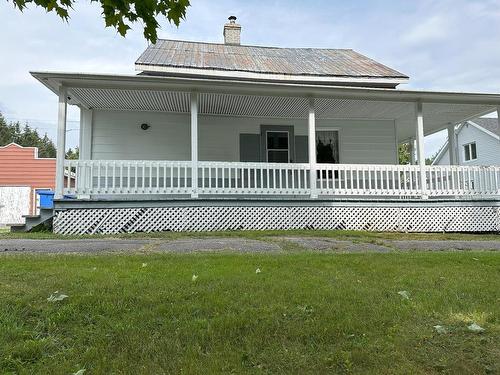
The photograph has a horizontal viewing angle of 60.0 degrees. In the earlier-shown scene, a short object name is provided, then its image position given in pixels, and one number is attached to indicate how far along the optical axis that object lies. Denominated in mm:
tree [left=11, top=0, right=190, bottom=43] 3104
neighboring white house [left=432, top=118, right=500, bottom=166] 27478
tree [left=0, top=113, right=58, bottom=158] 62322
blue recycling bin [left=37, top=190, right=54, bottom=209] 15531
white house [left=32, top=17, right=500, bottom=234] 10758
